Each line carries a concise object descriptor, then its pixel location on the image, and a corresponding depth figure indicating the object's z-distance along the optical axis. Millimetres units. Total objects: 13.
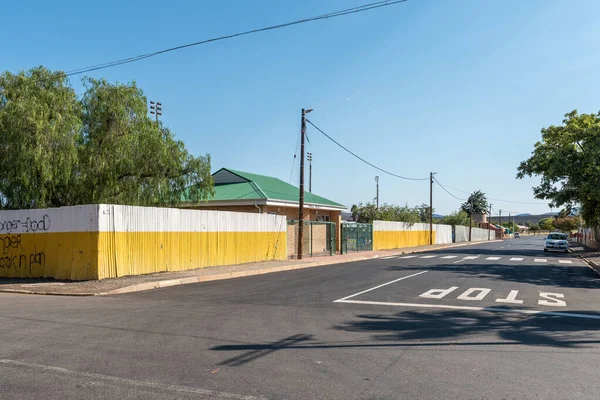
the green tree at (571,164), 31891
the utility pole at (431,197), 57194
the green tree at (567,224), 111425
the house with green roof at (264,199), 31533
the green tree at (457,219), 89875
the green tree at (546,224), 165938
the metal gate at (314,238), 30005
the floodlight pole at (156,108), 46694
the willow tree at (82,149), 18375
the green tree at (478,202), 119581
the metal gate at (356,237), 35688
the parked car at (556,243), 40438
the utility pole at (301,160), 26372
